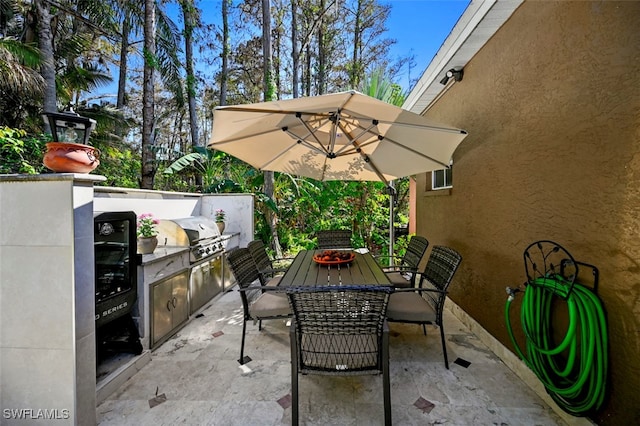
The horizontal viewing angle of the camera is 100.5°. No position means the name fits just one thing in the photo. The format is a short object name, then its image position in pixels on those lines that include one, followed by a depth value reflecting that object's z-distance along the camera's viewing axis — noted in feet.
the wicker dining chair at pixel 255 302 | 8.53
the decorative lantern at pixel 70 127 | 5.85
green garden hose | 5.44
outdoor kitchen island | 8.46
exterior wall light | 12.10
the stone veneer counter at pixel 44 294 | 5.59
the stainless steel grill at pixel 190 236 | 11.34
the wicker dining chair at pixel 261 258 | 10.39
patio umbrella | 7.39
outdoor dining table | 8.07
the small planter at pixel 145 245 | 9.37
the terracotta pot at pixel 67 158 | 5.60
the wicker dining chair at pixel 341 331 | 5.91
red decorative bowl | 9.75
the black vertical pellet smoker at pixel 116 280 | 7.11
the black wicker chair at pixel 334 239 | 15.85
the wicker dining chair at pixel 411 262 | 11.11
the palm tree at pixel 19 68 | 19.05
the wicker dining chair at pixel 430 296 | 8.08
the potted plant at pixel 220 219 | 15.17
